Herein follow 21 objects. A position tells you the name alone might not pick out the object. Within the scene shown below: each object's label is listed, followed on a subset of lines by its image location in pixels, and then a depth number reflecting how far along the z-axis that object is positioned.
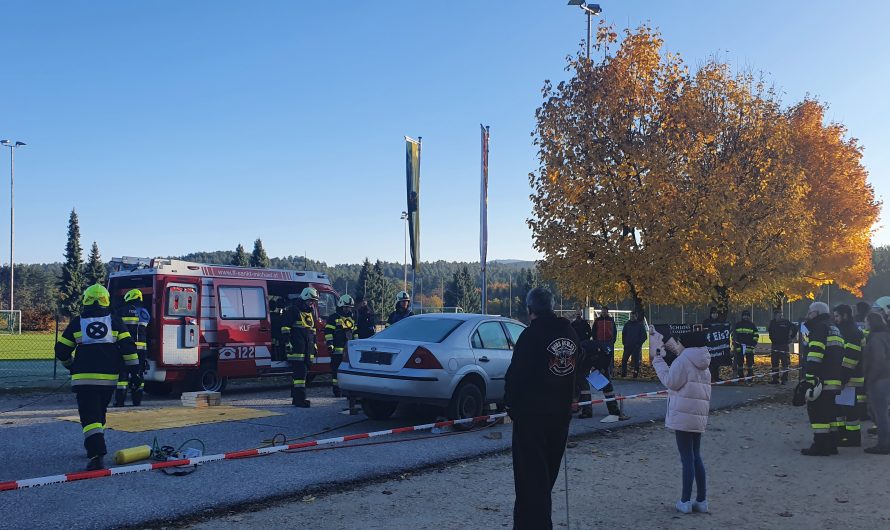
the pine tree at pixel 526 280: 83.12
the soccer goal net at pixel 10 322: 47.22
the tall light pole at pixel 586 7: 22.75
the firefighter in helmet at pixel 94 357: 7.48
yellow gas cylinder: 7.41
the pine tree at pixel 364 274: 82.57
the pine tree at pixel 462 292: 83.88
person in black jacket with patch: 4.80
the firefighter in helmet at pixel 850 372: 9.41
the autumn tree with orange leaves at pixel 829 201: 27.75
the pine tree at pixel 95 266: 76.50
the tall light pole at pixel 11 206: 56.91
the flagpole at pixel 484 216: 19.31
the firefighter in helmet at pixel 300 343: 12.40
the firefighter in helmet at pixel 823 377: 8.89
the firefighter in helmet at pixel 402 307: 14.37
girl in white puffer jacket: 6.39
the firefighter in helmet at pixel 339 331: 13.71
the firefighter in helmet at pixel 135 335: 12.15
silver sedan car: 9.78
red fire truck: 13.16
